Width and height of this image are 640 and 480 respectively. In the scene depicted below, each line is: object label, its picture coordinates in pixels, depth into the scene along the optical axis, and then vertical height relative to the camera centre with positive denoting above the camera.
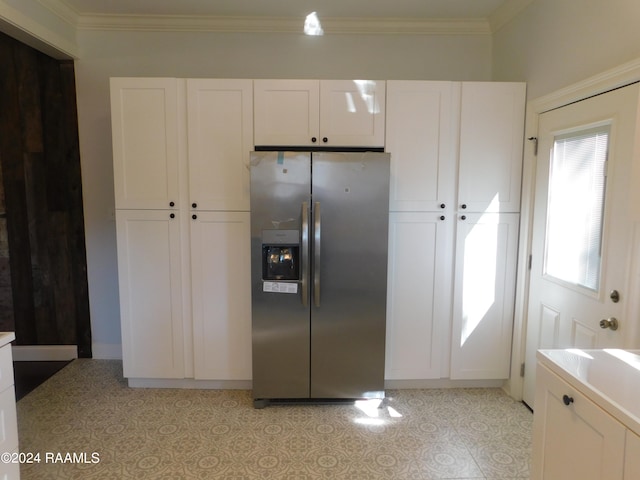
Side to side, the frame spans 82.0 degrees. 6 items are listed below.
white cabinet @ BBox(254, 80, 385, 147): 2.42 +0.64
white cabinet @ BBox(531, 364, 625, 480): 1.03 -0.71
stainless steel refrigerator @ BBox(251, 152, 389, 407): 2.29 -0.41
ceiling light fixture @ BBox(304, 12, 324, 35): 2.83 +1.43
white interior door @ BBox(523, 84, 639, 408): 1.72 -0.07
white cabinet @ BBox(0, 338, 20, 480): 1.43 -0.82
